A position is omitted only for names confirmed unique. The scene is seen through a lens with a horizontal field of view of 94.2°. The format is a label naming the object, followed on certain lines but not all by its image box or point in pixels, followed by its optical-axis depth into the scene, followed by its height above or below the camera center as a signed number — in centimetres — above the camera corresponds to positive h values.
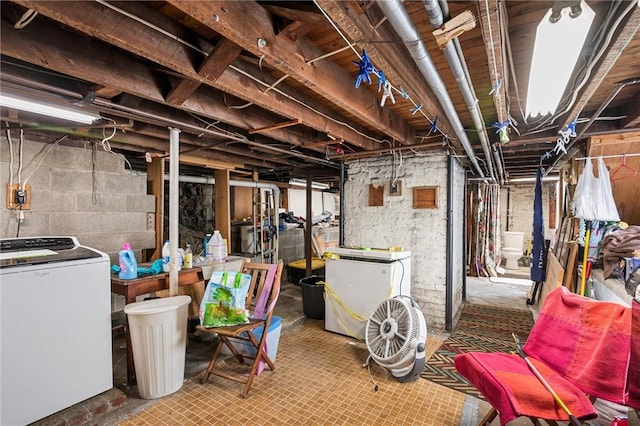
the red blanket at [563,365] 146 -89
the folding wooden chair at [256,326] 230 -91
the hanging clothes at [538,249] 429 -55
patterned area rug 254 -142
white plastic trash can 209 -95
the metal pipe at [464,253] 468 -69
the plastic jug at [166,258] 268 -43
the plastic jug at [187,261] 279 -47
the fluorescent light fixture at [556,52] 106 +66
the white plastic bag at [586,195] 267 +15
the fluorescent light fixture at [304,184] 711 +67
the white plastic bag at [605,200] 261 +10
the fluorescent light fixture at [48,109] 174 +65
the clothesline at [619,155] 278 +53
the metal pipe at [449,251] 347 -47
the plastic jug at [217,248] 324 -41
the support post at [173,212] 248 -1
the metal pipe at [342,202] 432 +13
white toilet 745 -93
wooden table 226 -61
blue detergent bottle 241 -45
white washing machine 170 -74
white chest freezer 307 -78
